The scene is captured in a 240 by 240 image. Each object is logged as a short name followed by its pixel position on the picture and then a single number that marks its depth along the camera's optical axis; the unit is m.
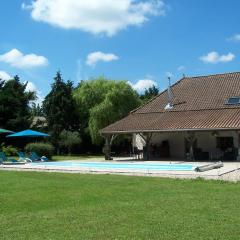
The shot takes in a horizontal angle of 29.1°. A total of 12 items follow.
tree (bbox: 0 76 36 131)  45.72
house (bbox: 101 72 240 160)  28.75
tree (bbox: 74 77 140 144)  42.81
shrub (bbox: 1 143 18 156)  36.97
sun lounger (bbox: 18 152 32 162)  31.33
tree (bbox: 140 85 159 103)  59.18
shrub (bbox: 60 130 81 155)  43.97
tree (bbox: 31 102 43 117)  85.43
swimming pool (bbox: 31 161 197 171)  22.89
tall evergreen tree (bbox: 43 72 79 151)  46.81
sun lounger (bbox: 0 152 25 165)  29.77
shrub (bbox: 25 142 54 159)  34.28
